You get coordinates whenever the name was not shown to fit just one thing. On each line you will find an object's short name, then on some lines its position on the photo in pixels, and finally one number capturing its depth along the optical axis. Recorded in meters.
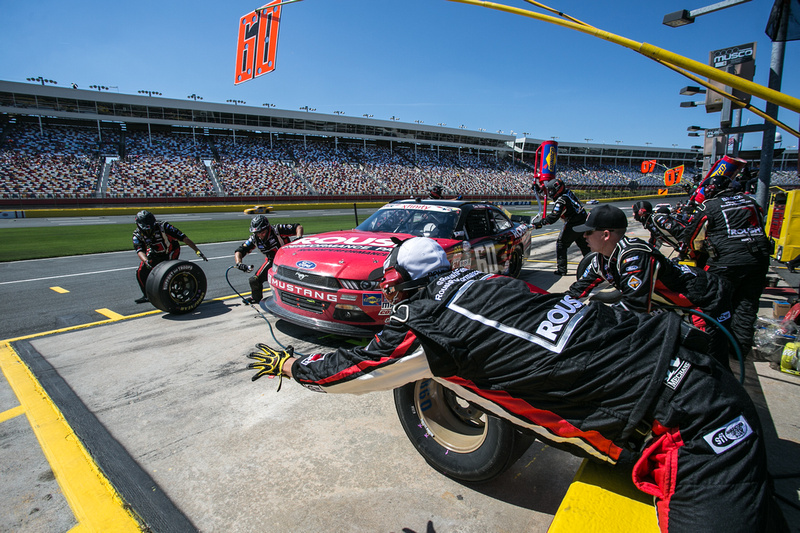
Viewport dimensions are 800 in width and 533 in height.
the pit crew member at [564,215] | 7.27
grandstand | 31.64
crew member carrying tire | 5.73
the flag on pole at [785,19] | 2.38
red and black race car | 3.64
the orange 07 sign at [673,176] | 14.11
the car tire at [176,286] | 5.01
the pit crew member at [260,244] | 5.32
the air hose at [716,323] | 2.11
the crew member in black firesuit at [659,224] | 5.58
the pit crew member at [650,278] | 2.64
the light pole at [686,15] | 2.94
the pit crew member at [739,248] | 3.60
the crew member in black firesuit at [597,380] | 1.20
